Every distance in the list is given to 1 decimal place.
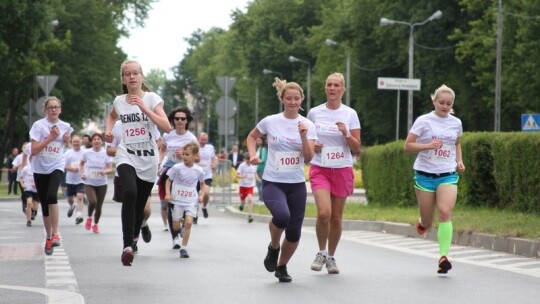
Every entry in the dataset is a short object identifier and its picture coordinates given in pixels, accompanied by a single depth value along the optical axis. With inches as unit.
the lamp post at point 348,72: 2987.0
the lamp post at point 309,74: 3728.8
